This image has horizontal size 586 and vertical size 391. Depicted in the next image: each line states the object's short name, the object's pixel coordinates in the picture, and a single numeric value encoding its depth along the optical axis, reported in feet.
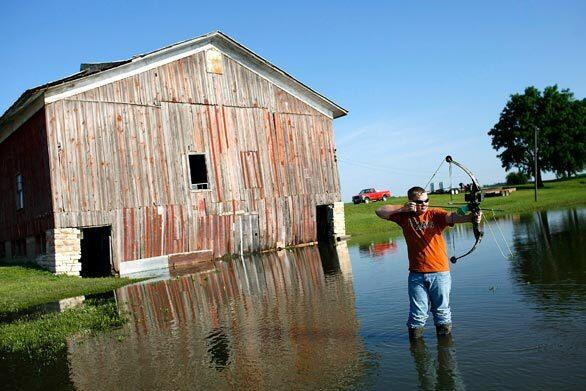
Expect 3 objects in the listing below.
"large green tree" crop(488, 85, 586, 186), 212.84
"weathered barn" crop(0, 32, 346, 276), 66.25
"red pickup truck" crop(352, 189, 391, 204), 204.64
